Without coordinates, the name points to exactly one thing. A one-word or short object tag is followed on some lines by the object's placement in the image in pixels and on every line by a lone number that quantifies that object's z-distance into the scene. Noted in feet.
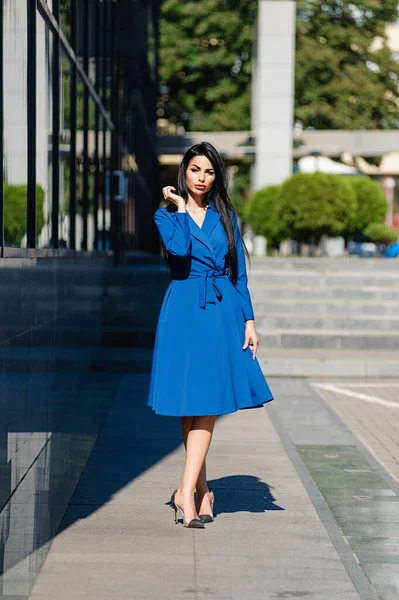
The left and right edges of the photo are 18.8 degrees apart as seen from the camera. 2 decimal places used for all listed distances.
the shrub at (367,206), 89.71
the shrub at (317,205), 85.35
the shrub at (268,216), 89.81
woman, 19.06
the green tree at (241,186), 152.97
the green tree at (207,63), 151.23
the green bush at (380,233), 97.19
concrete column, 110.11
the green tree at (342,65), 155.02
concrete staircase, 48.73
